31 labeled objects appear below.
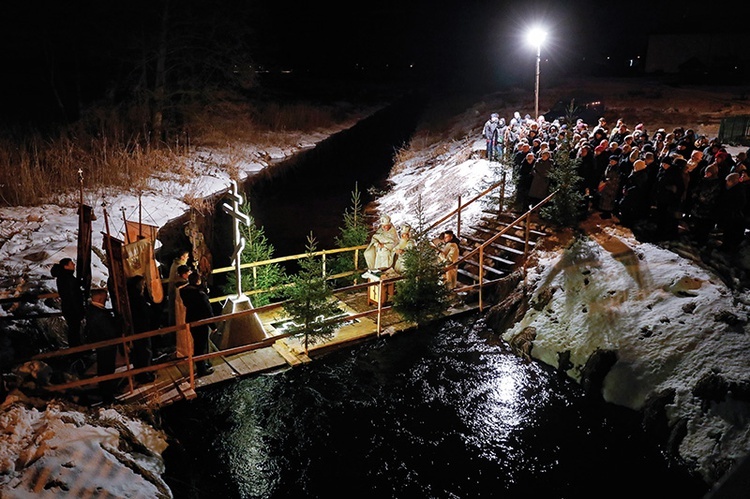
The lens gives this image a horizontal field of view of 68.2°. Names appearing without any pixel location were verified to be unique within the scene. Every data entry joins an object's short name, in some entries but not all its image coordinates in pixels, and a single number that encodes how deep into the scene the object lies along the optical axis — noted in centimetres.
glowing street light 1647
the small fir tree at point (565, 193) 1239
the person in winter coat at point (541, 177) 1312
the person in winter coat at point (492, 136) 1858
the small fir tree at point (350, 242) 1363
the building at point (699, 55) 5009
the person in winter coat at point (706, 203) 1030
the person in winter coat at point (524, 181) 1355
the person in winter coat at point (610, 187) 1218
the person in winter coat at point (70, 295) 811
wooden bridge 817
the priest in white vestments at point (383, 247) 1169
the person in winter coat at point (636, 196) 1144
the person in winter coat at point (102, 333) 779
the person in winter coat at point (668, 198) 1083
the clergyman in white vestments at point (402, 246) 1135
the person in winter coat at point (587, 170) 1298
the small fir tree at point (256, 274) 1187
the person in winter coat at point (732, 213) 999
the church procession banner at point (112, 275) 763
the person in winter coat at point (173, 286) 916
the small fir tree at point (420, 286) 1062
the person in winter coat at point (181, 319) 860
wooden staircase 1280
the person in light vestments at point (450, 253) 1172
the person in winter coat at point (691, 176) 1103
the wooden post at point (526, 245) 1230
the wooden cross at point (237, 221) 941
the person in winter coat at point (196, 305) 872
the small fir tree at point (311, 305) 962
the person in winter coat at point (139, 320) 835
